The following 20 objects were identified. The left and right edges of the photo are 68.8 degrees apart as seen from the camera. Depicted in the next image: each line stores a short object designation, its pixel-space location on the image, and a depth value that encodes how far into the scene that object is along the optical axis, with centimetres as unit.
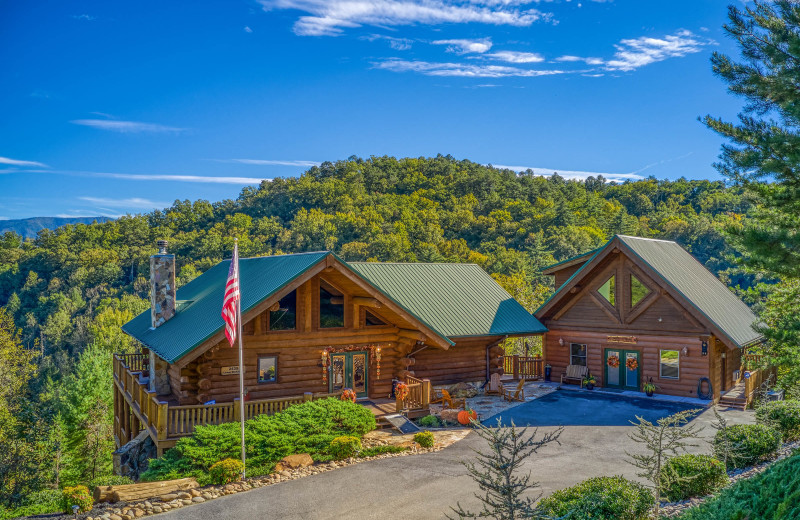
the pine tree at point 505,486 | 629
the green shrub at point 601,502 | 850
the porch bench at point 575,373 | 2319
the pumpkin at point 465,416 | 1686
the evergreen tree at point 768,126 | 897
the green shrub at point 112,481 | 1332
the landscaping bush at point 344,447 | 1354
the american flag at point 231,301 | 1301
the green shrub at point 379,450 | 1389
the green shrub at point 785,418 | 1335
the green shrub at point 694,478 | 1014
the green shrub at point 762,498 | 759
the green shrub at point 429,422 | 1692
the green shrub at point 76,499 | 1061
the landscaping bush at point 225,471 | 1188
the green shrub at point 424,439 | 1453
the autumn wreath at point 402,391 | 1723
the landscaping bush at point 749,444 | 1169
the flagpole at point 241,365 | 1244
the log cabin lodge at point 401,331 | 1684
